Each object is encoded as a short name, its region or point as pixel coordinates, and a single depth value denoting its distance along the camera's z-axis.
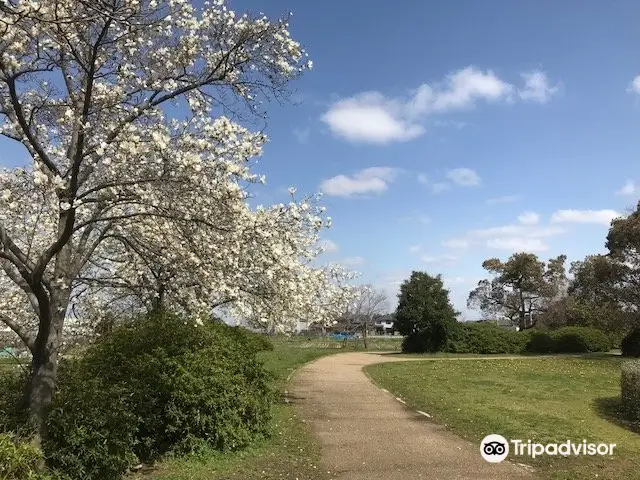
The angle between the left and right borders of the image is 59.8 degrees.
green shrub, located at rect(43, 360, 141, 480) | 6.35
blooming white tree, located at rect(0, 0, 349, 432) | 6.29
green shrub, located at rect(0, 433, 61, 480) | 5.26
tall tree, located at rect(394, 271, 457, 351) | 34.28
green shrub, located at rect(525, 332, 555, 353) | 34.34
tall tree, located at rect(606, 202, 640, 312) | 27.12
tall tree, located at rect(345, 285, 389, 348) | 50.69
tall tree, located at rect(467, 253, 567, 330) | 59.81
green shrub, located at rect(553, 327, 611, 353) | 33.38
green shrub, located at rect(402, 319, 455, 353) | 34.25
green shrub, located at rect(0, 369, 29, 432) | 6.75
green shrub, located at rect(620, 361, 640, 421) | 11.49
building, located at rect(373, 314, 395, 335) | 95.60
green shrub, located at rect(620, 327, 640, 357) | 27.89
